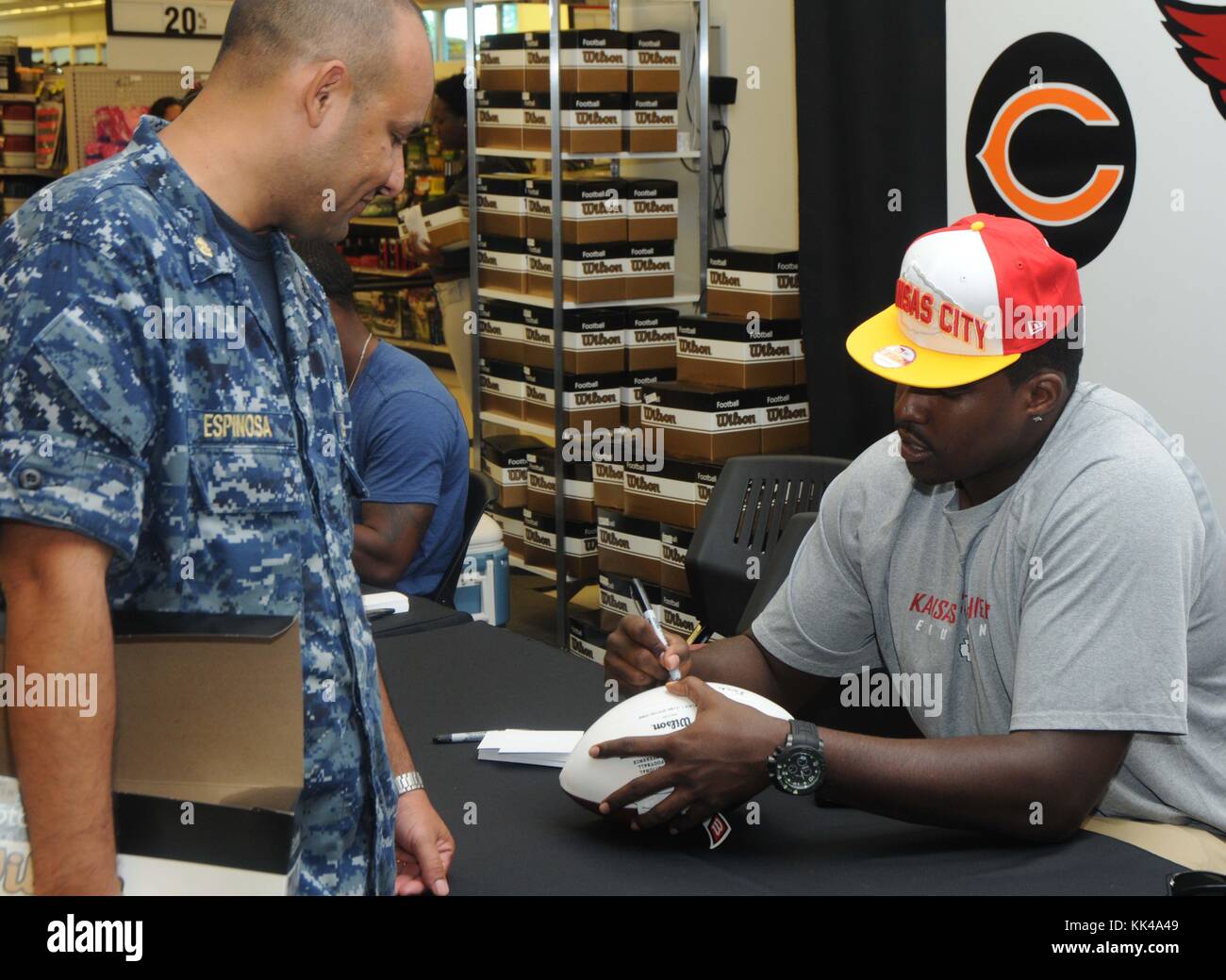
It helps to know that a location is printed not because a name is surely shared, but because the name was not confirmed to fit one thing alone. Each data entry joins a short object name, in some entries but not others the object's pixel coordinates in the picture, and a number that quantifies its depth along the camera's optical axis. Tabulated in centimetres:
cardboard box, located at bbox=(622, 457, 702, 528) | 440
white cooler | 360
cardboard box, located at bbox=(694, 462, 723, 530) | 431
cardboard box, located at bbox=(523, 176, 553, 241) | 507
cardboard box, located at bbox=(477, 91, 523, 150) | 518
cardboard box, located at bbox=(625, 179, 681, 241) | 509
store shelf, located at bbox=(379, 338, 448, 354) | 900
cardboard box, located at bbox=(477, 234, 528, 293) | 526
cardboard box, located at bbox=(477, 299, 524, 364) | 535
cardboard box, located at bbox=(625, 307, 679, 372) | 516
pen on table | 191
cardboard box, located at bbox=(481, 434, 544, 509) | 540
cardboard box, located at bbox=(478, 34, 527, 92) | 513
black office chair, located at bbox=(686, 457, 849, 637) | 277
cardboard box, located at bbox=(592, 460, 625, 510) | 472
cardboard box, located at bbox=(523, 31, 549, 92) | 504
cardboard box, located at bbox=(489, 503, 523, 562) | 551
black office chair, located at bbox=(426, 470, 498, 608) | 321
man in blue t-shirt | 299
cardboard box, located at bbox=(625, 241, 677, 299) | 516
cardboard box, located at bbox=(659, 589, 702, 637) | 441
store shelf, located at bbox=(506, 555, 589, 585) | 533
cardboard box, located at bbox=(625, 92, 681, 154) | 505
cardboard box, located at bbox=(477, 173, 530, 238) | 522
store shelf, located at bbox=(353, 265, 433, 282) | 901
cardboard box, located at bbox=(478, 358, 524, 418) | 539
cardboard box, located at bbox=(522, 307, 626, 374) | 507
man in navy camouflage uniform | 106
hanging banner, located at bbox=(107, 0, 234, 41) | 721
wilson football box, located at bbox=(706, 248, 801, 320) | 440
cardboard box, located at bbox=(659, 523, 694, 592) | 444
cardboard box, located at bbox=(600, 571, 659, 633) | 464
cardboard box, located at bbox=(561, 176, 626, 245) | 498
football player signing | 157
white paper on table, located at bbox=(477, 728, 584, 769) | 182
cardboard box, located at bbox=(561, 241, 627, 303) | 504
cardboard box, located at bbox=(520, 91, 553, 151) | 502
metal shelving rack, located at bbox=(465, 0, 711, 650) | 491
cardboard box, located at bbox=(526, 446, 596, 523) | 515
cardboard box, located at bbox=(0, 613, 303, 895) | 108
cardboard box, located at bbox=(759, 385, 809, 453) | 449
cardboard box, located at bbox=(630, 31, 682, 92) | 502
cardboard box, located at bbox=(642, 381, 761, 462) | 436
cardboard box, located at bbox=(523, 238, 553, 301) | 512
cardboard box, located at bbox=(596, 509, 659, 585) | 459
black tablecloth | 148
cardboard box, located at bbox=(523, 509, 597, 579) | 521
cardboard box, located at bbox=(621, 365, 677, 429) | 515
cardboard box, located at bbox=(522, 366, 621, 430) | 512
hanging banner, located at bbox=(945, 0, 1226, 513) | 286
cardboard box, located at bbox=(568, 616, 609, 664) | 479
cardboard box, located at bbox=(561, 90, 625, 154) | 495
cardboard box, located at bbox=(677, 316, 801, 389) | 442
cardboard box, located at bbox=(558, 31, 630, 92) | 493
